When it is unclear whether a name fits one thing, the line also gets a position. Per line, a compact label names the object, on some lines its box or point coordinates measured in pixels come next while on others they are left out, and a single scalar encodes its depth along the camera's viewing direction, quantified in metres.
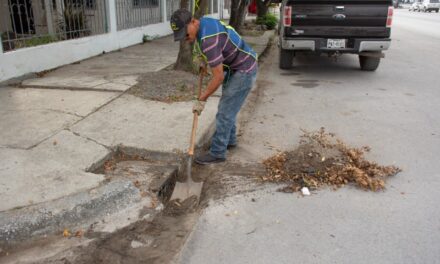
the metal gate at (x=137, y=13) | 11.12
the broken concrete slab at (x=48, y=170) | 3.28
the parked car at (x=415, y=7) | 48.76
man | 3.49
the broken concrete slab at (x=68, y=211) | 2.94
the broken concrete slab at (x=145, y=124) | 4.44
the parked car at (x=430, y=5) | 43.43
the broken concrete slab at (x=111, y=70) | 6.67
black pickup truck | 7.87
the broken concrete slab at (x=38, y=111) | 4.47
